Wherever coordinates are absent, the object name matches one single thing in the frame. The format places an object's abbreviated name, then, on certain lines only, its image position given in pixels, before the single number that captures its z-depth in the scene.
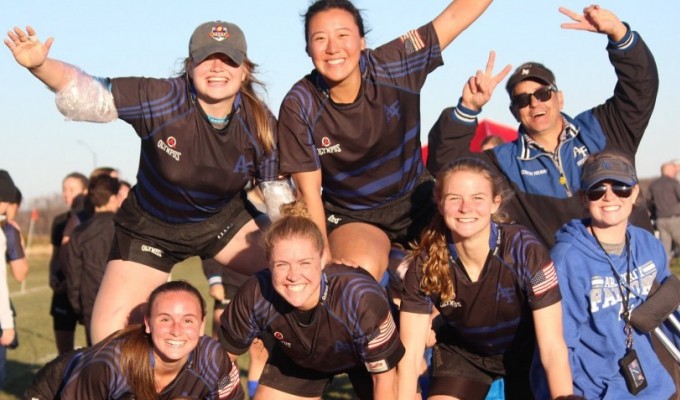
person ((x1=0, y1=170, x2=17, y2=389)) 8.89
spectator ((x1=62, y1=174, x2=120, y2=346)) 9.41
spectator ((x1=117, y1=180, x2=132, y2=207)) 10.20
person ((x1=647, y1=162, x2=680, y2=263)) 18.27
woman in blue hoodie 5.21
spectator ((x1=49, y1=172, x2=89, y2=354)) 10.51
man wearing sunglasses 6.12
